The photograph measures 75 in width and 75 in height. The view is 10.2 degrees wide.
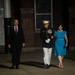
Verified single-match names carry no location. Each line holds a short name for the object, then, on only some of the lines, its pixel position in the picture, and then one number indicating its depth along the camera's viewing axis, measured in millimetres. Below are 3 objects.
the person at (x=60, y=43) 16219
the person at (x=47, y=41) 15984
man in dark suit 15906
